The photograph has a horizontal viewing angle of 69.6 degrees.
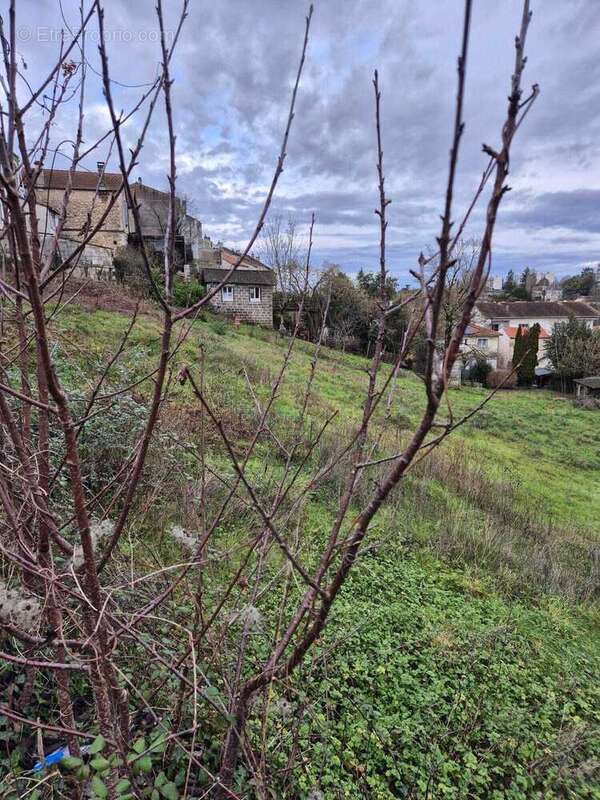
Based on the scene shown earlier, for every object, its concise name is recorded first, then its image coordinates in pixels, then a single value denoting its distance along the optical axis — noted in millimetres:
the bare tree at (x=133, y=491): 766
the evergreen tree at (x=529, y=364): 29250
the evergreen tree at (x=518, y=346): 29578
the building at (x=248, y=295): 25781
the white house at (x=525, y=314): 39938
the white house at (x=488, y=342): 32844
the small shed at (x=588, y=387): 26172
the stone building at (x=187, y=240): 25291
